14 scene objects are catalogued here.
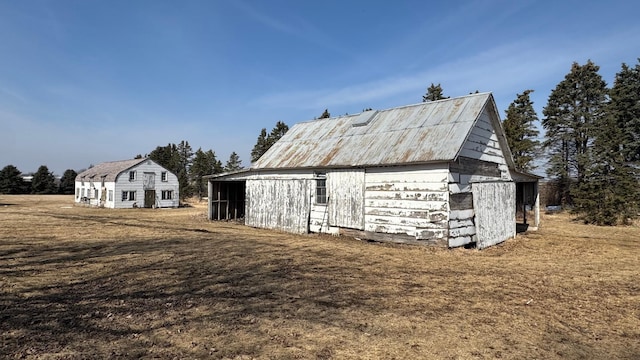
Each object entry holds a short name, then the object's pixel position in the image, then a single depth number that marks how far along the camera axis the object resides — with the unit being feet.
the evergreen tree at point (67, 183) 241.55
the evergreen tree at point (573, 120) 117.39
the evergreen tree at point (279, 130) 171.32
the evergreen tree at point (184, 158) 233.27
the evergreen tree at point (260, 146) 180.14
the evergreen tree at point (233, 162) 221.25
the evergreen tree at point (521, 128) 102.37
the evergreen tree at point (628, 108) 112.27
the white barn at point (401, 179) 45.44
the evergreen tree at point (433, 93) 143.23
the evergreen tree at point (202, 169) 201.87
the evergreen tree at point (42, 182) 229.86
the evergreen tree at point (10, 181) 217.97
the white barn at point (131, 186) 129.08
